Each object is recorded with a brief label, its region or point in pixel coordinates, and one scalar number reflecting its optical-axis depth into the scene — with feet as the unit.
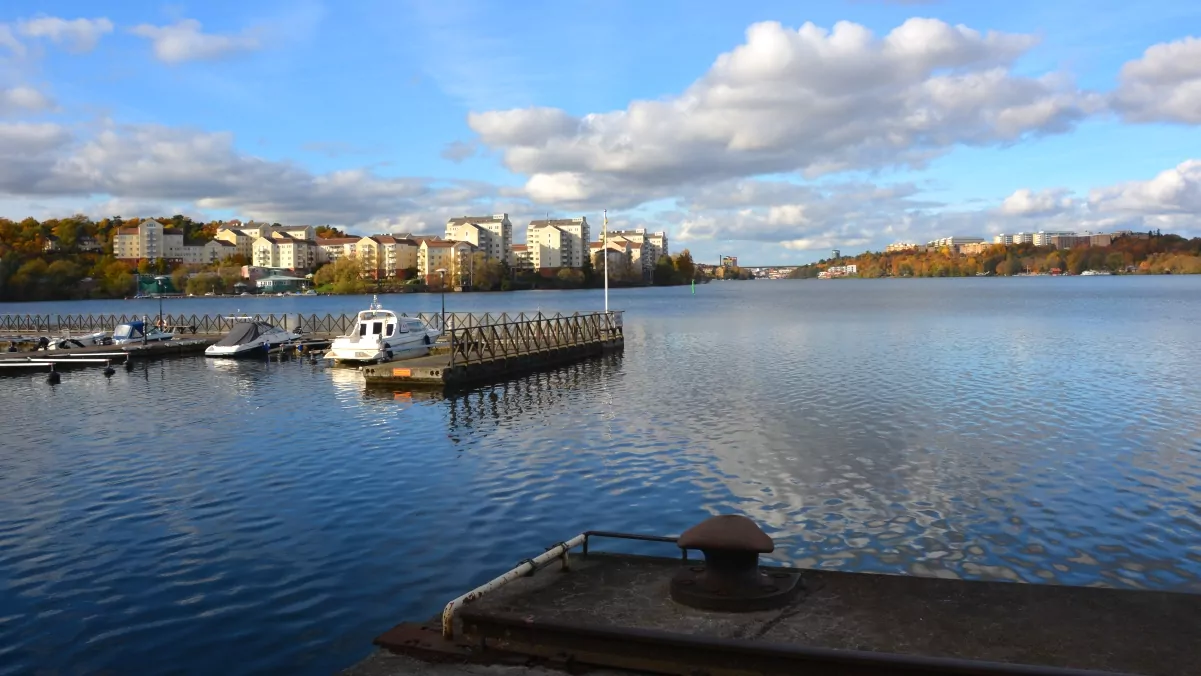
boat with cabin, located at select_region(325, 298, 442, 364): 136.46
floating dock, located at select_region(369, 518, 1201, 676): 21.29
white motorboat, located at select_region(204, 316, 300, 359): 157.38
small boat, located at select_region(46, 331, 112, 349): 165.07
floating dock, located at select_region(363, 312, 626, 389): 110.83
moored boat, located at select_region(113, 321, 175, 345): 170.09
